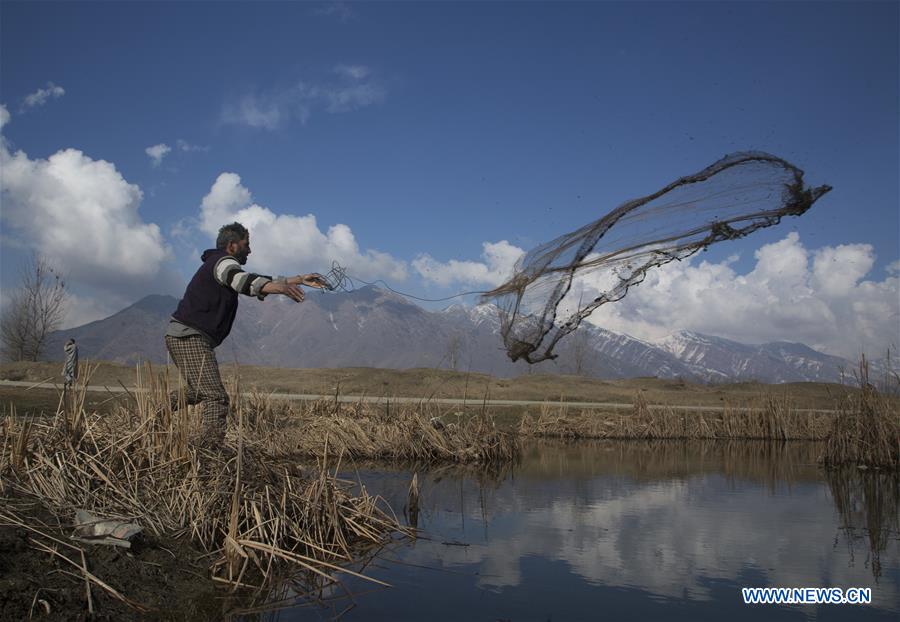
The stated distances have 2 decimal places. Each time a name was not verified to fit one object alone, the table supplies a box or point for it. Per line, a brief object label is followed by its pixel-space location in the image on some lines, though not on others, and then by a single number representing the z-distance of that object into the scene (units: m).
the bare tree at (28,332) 46.75
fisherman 6.06
